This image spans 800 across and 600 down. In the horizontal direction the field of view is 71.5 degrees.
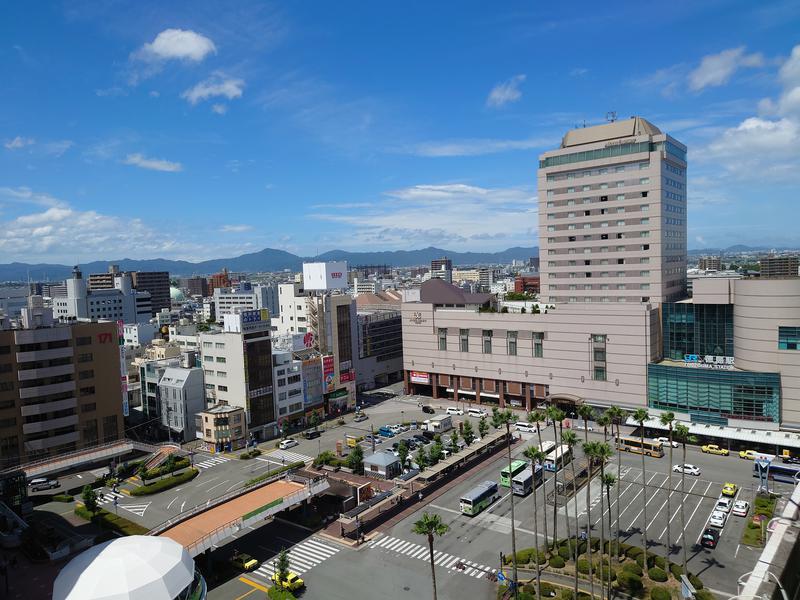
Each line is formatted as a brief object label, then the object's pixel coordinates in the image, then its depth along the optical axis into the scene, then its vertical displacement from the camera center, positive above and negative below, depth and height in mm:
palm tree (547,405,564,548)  52519 -14434
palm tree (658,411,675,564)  49750 -14049
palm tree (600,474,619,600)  46588 -18166
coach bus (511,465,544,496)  66625 -26051
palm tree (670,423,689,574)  50156 -15313
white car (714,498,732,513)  59528 -26458
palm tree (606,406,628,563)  54156 -14640
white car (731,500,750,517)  59281 -26743
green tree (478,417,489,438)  83562 -23809
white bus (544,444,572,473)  73562 -26004
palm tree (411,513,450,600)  39062 -18008
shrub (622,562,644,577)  47906 -26471
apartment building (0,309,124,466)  77562 -15348
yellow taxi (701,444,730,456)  77750 -26682
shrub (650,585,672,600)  44281 -26497
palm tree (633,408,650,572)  52334 -14391
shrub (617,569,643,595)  46344 -26701
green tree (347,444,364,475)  71812 -24312
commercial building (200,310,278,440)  91938 -15011
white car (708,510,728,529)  56875 -26690
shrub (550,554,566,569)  50859 -27120
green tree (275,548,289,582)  47325 -24782
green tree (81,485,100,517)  64250 -25026
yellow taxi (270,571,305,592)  47688 -26486
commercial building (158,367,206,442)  94000 -20561
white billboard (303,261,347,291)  128750 -212
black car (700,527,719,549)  53031 -26791
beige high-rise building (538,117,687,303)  102188 +9435
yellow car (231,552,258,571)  52456 -27030
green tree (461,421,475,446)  82188 -24542
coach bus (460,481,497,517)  62156 -26095
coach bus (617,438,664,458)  78569 -26537
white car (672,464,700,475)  70750 -26579
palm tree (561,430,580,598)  49362 -15414
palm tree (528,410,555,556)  53688 -14822
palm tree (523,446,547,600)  47938 -16217
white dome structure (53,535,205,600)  37000 -20158
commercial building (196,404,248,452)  88562 -23986
